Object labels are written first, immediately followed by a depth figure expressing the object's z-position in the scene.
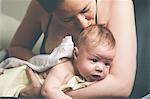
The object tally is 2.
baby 0.94
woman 0.97
